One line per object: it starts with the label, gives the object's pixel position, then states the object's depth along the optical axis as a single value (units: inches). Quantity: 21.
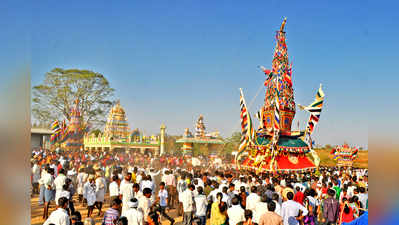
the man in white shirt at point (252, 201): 261.6
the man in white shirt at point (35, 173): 448.5
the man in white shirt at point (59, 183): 326.6
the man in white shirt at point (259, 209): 242.4
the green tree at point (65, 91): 1258.0
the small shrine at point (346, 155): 1085.3
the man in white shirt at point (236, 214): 223.0
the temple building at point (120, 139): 1245.2
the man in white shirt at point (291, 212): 225.0
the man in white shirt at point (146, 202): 237.0
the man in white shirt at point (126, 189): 303.1
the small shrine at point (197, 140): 1296.8
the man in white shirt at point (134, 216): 196.5
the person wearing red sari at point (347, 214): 248.5
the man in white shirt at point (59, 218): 187.8
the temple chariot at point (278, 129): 844.0
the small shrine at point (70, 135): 1030.7
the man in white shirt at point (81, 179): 401.7
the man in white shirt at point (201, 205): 267.3
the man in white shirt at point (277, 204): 242.7
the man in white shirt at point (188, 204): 291.9
